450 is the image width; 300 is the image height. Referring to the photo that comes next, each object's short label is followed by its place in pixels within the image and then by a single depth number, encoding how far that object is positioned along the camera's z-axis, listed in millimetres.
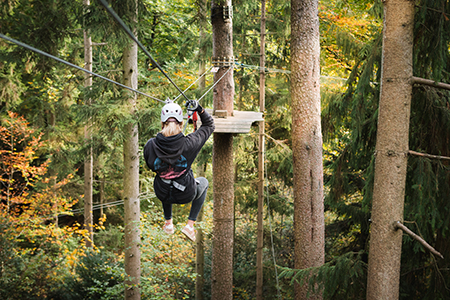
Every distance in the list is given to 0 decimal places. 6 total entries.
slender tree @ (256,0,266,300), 18953
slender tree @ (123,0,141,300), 15148
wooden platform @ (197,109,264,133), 10433
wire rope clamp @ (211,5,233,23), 12727
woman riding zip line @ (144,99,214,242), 6684
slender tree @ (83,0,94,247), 21594
